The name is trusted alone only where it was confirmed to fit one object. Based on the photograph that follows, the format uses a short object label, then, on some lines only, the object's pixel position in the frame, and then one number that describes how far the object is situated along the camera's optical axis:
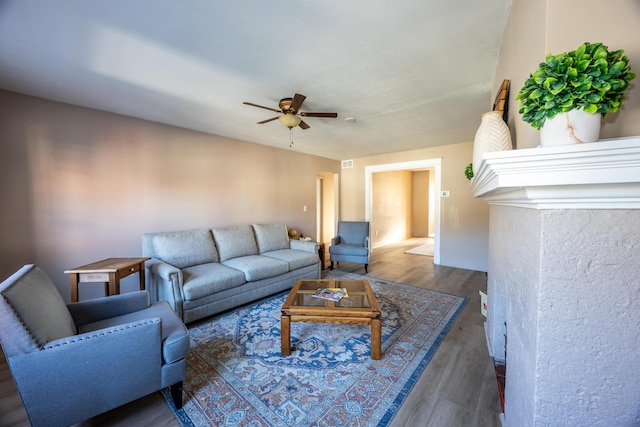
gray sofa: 2.39
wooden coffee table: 1.87
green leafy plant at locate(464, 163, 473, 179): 2.58
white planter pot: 0.64
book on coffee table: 2.17
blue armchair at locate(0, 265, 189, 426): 1.11
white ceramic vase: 1.17
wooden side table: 2.07
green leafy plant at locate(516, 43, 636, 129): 0.59
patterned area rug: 1.42
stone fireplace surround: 0.62
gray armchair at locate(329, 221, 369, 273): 4.18
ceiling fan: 2.30
